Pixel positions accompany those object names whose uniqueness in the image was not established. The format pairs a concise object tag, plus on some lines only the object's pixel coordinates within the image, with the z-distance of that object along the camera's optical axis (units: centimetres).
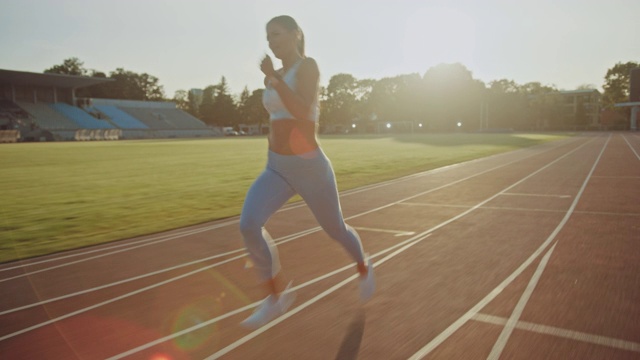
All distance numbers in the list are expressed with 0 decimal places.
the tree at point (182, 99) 11875
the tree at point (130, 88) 9651
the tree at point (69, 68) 9675
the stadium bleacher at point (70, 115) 5625
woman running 289
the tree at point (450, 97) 8706
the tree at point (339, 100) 10881
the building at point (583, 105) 8694
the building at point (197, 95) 11744
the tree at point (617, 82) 8600
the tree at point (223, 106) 10825
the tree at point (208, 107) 10969
